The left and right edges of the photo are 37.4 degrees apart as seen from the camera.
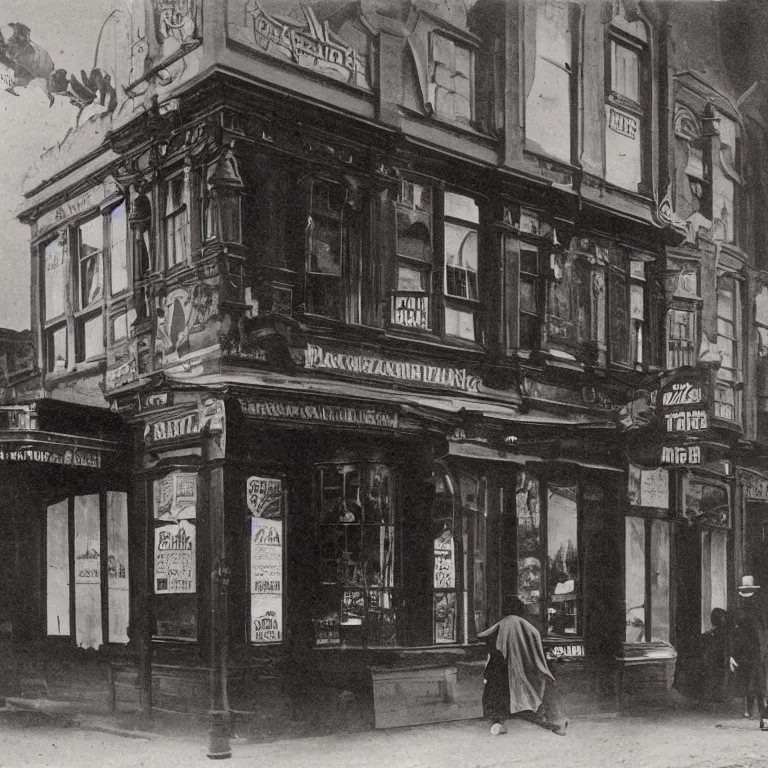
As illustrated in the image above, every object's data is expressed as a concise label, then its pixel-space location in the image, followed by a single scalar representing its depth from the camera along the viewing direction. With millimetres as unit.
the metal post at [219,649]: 9859
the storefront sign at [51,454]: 10094
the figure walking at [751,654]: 12914
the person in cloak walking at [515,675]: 11156
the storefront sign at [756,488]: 17188
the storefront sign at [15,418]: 10141
